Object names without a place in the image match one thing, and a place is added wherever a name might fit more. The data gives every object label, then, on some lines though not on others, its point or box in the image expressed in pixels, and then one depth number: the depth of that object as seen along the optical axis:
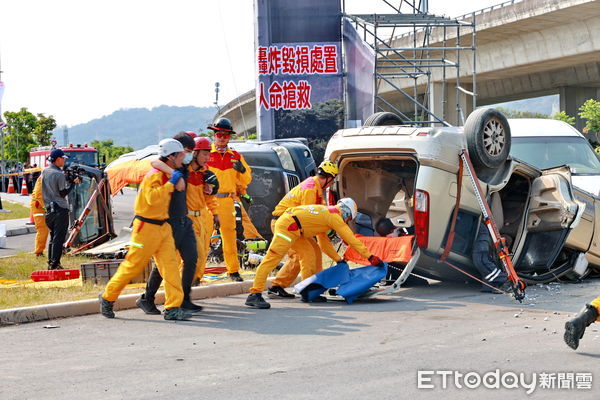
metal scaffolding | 23.17
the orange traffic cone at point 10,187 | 48.33
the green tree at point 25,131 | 75.94
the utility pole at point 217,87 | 77.12
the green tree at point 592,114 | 47.47
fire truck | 42.29
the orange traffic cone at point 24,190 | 45.34
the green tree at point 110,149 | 101.12
